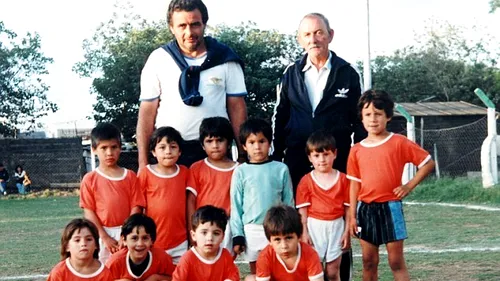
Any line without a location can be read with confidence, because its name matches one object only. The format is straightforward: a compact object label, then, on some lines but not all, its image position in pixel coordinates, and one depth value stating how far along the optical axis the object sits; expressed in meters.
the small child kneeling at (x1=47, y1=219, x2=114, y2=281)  5.12
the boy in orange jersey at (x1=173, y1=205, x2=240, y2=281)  5.18
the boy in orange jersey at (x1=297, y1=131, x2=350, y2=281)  5.51
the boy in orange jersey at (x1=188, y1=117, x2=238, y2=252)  5.49
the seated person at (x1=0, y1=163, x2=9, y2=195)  24.84
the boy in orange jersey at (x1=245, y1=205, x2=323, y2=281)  5.10
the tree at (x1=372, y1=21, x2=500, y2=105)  33.06
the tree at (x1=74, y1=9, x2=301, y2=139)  27.22
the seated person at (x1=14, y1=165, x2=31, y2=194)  24.72
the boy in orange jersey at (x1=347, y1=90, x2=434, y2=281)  5.38
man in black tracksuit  5.62
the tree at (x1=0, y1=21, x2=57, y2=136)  30.19
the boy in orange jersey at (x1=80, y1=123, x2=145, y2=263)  5.52
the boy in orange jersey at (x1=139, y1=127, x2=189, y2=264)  5.54
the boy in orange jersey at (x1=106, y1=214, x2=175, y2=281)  5.27
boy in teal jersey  5.38
